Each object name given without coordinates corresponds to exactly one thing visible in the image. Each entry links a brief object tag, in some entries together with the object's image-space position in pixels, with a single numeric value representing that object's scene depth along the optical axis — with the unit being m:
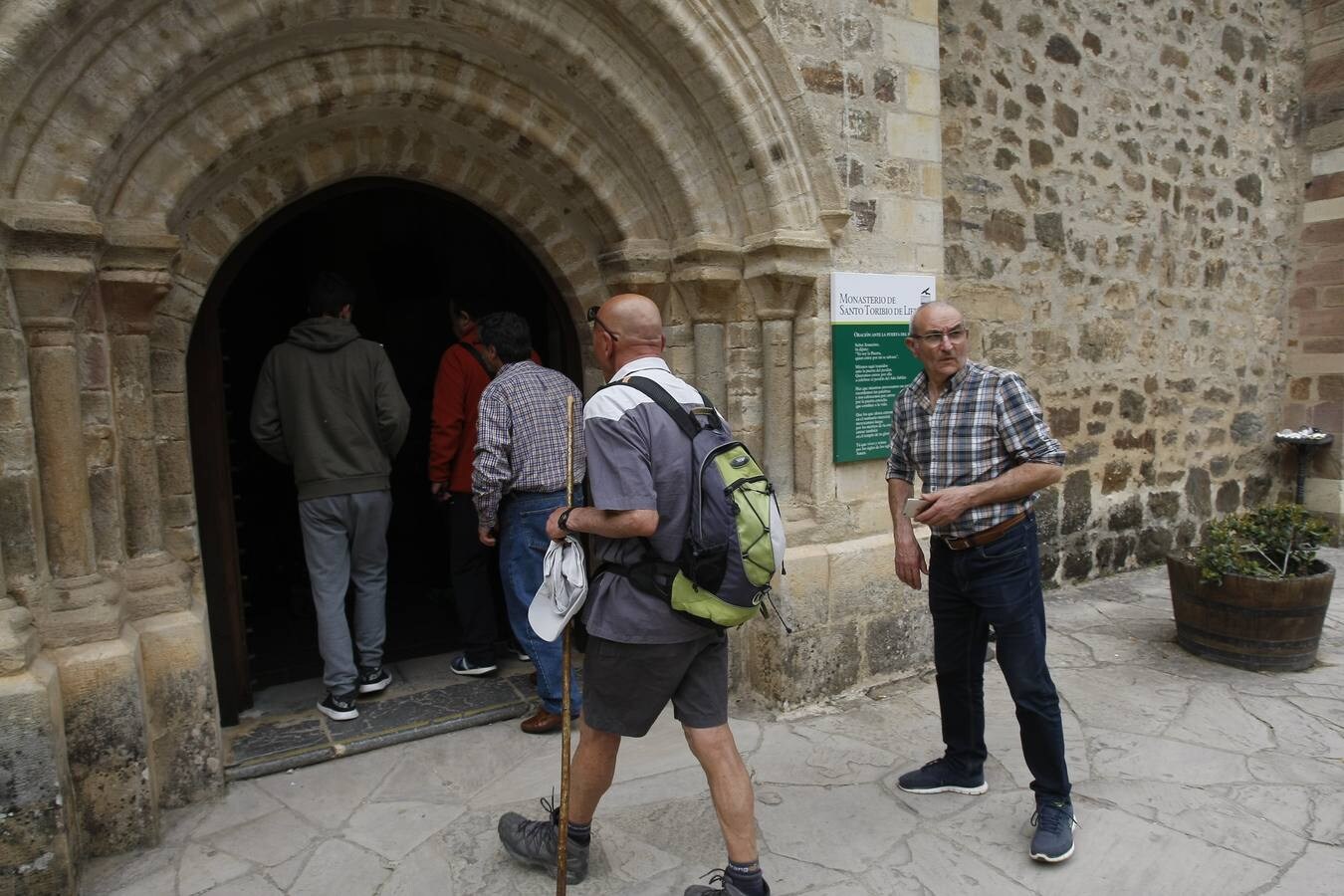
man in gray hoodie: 3.66
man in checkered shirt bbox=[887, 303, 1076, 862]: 2.70
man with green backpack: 2.23
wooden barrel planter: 4.28
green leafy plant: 4.40
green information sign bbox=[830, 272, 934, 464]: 3.97
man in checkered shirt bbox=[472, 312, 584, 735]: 3.46
